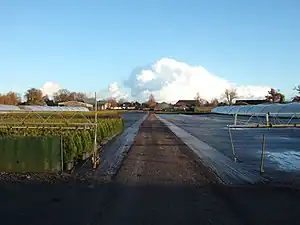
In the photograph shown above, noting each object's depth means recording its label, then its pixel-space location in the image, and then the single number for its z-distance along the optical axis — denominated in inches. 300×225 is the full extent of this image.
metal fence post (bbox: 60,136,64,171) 381.9
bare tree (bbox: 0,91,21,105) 3259.6
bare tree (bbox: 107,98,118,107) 4288.4
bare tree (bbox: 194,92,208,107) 5110.9
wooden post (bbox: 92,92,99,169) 415.1
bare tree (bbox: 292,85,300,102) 3060.2
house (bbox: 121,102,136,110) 5222.6
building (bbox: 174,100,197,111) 5197.8
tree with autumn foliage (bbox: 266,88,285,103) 3660.5
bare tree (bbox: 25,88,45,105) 3705.7
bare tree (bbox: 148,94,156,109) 5128.1
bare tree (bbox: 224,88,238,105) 4585.1
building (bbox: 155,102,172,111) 5150.2
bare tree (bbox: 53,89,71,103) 4229.4
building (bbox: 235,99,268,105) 4421.2
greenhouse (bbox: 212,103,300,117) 1785.0
